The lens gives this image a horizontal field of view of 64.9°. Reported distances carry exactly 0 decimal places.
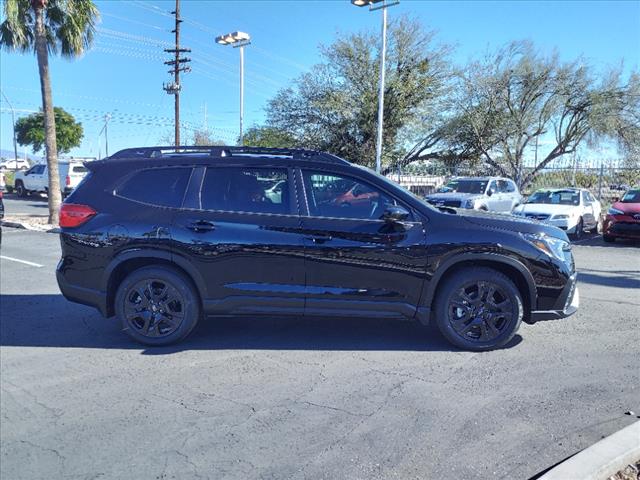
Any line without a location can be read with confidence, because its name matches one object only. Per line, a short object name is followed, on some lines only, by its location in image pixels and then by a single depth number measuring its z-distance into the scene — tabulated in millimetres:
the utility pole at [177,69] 24594
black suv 4664
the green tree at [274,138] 30797
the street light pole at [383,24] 18469
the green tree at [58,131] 57344
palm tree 15055
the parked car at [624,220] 12680
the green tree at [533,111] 22625
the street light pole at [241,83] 26922
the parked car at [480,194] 14586
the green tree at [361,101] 28266
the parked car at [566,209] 13297
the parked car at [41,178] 24516
